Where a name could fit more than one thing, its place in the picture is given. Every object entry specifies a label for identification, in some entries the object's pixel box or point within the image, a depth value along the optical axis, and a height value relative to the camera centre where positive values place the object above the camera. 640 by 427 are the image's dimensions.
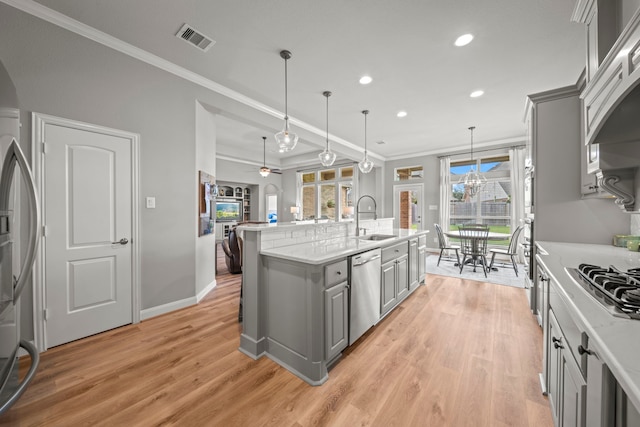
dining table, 4.66 -0.46
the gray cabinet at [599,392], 0.72 -0.54
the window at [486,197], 6.33 +0.39
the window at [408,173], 7.58 +1.22
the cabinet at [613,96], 1.01 +0.51
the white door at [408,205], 7.52 +0.23
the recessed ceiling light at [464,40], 2.55 +1.79
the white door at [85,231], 2.28 -0.17
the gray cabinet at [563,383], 0.92 -0.74
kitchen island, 1.86 -0.69
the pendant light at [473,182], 5.65 +0.70
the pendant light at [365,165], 4.58 +0.88
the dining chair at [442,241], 5.40 -0.62
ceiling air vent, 2.47 +1.80
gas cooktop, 0.86 -0.31
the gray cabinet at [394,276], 2.76 -0.76
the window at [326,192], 8.85 +0.77
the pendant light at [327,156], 3.86 +0.88
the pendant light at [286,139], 3.08 +0.92
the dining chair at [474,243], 4.75 -0.63
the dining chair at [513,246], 4.60 -0.64
